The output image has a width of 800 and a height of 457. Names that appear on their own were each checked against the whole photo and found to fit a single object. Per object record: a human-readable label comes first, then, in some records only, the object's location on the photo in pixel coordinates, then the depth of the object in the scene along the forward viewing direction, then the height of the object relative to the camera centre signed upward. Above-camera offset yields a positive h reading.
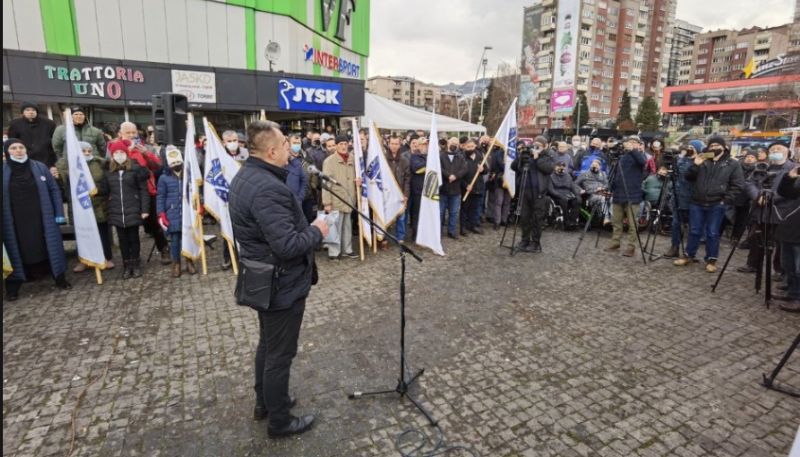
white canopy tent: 18.34 +1.28
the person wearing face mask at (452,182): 9.02 -0.67
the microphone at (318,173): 3.60 -0.21
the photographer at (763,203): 5.97 -0.68
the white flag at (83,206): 6.34 -0.87
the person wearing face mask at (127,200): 6.57 -0.81
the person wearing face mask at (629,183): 7.96 -0.59
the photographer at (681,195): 8.16 -0.85
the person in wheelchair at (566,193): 10.15 -0.98
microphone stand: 3.62 -2.06
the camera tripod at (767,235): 5.81 -1.12
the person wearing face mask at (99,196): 6.75 -0.78
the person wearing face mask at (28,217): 5.85 -0.98
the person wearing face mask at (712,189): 7.02 -0.60
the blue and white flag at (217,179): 6.82 -0.51
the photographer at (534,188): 8.29 -0.73
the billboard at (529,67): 80.38 +15.81
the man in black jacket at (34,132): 7.98 +0.21
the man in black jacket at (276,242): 2.91 -0.63
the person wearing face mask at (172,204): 6.79 -0.88
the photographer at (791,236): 5.67 -1.08
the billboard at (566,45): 77.25 +18.15
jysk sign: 18.50 +2.17
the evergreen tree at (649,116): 65.19 +4.96
